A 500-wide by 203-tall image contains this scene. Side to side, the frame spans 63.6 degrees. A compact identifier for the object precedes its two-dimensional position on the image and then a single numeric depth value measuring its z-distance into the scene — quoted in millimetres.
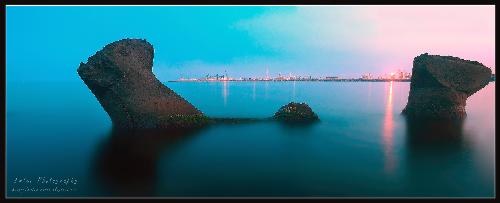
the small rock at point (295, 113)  30312
